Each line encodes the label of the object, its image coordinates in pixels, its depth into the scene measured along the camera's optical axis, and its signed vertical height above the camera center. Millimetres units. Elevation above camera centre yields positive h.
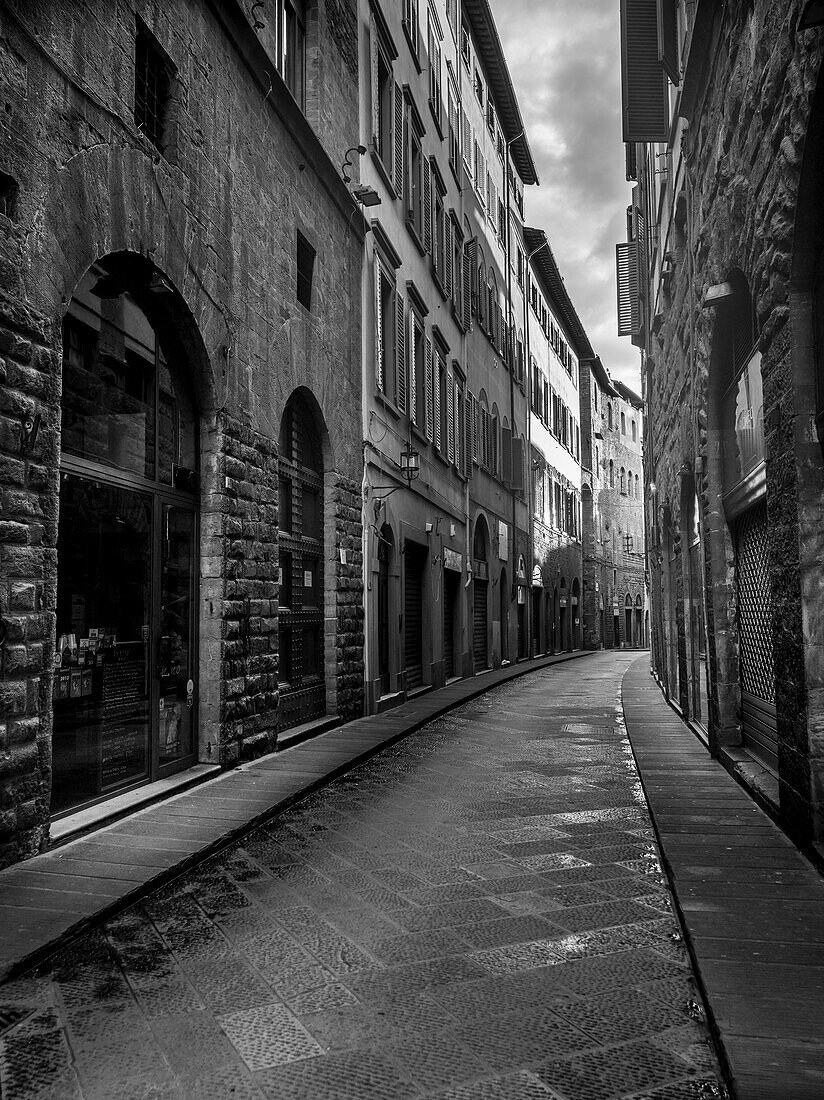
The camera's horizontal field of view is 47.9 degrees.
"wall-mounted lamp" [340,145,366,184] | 10234 +5287
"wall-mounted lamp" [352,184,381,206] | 10578 +4997
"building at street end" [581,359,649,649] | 39188 +4967
